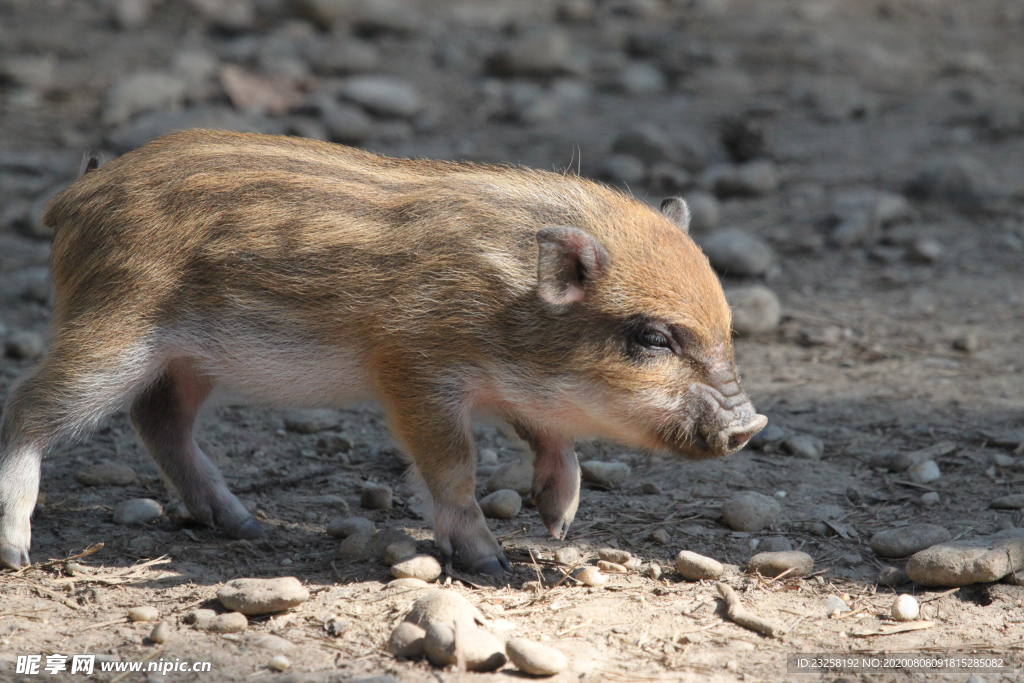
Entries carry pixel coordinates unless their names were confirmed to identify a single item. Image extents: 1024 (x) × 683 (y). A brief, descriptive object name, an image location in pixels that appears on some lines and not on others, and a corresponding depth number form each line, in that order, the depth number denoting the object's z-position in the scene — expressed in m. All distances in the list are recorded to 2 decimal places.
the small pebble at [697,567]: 8.08
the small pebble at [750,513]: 8.92
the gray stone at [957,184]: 16.59
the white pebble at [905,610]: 7.56
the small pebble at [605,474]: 9.97
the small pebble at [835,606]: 7.73
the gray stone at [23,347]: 12.45
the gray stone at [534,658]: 6.58
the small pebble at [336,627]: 7.20
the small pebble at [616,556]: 8.39
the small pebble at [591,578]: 8.05
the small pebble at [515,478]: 9.86
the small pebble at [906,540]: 8.40
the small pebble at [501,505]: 9.37
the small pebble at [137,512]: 9.16
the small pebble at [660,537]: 8.80
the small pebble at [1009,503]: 9.02
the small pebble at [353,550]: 8.35
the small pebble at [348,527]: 8.79
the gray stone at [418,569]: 7.89
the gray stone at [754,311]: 13.16
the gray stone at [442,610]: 6.89
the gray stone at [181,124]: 17.80
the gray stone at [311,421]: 11.19
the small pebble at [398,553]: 8.10
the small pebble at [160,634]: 7.06
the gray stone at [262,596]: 7.33
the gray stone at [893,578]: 8.09
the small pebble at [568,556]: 8.47
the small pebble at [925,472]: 9.73
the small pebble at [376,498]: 9.56
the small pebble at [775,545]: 8.59
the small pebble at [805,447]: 10.35
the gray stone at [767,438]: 10.57
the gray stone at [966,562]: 7.79
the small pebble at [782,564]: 8.17
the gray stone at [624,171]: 17.52
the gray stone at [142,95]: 19.06
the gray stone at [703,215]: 16.11
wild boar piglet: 7.95
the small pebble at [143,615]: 7.43
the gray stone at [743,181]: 17.58
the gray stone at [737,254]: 14.60
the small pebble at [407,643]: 6.86
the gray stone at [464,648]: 6.68
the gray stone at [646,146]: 18.19
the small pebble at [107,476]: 9.78
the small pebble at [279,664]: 6.76
